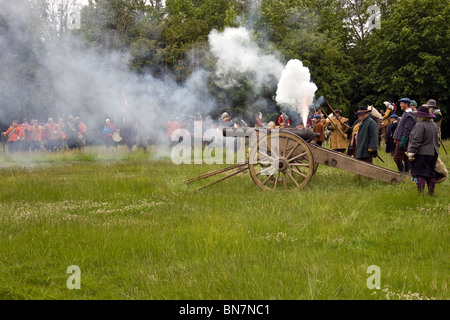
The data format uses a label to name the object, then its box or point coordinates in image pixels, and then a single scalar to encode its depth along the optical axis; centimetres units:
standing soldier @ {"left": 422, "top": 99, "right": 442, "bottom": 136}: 1153
